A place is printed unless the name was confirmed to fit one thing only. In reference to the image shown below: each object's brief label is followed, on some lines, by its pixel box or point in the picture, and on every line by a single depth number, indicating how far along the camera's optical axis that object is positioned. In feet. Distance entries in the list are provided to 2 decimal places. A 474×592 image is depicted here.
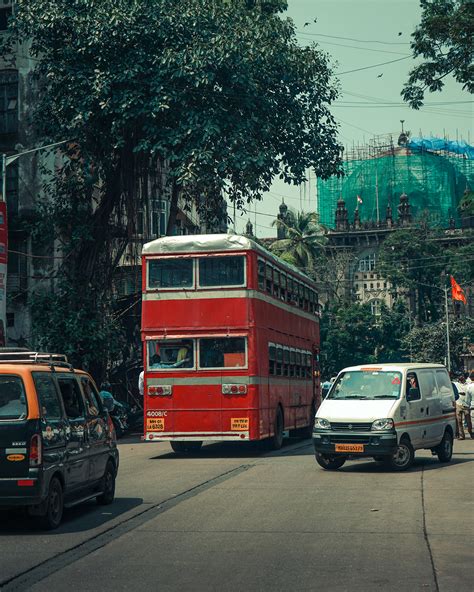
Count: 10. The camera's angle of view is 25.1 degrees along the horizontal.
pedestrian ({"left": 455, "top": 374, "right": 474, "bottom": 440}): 90.13
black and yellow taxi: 36.11
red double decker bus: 70.38
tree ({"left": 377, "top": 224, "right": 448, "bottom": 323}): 306.76
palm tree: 287.48
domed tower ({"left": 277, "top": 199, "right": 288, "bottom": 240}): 396.37
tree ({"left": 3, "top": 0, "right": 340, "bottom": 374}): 100.78
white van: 58.44
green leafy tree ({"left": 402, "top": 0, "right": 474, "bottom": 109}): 75.66
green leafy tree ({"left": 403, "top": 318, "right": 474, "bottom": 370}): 268.62
